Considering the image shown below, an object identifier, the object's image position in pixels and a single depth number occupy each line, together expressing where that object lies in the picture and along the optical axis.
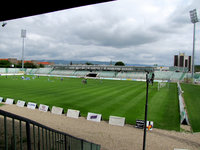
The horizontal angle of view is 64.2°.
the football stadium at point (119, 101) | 14.48
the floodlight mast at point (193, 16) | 55.12
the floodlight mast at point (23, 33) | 82.13
